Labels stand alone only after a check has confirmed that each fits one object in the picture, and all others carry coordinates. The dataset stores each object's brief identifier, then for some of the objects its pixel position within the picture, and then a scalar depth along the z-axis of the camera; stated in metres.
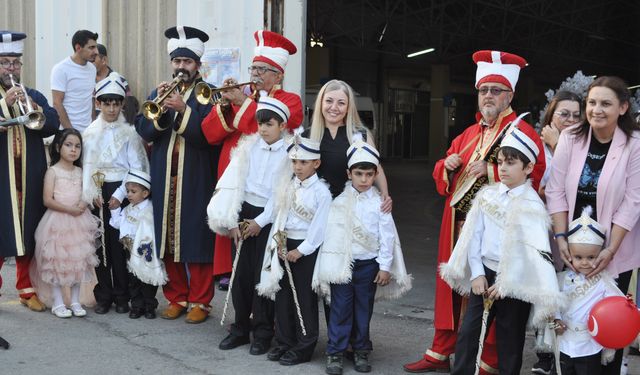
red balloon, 3.79
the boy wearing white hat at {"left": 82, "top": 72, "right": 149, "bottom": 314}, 6.01
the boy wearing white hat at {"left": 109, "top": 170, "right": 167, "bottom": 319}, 5.83
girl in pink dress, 5.91
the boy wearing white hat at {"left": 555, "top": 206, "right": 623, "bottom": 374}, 4.03
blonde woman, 4.99
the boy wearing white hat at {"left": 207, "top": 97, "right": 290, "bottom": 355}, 5.11
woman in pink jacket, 4.08
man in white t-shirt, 7.46
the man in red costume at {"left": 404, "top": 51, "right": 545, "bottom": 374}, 4.50
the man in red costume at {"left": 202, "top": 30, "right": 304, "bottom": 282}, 5.39
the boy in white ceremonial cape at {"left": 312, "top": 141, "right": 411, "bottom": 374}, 4.73
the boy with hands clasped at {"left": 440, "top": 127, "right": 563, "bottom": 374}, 4.05
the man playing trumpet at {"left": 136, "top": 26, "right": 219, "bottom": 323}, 5.77
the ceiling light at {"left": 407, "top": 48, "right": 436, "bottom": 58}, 27.36
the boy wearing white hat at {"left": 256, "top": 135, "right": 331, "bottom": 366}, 4.84
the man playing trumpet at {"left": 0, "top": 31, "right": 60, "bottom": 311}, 5.91
